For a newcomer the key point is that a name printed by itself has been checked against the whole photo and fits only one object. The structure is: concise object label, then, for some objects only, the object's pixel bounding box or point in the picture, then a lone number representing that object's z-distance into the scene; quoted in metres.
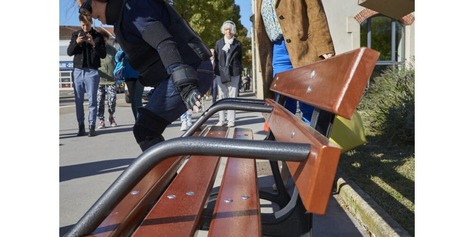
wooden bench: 1.37
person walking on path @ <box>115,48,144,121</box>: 6.86
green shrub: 6.03
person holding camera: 8.17
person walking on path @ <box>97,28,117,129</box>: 8.91
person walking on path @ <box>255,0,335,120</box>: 3.96
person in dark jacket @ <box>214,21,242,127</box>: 9.30
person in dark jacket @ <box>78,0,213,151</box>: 2.67
